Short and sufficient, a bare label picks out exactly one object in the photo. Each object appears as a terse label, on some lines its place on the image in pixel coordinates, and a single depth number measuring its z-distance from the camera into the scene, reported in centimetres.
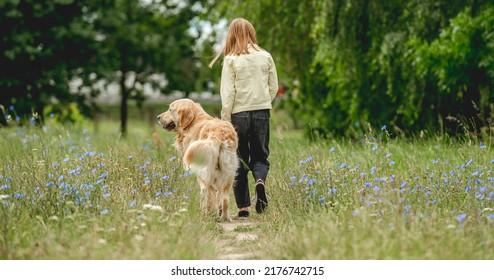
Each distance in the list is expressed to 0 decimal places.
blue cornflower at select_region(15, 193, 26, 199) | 1149
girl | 1436
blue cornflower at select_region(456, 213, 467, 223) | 941
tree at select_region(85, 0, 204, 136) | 5009
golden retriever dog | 1361
